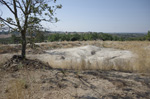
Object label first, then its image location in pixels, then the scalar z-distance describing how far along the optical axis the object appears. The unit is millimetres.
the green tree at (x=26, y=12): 3961
